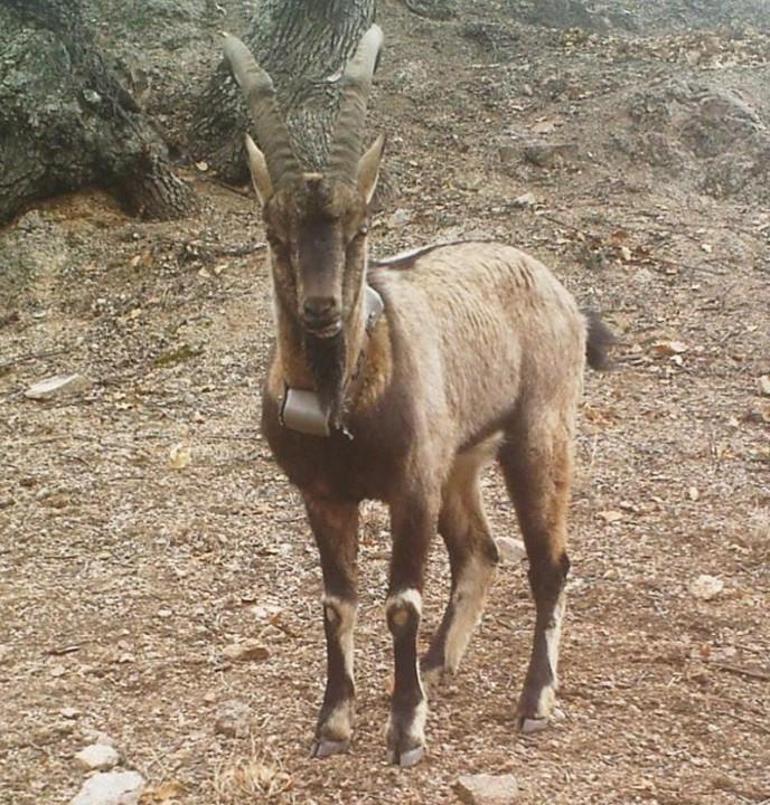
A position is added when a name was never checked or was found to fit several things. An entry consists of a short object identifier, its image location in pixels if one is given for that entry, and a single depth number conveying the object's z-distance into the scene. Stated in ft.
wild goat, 12.41
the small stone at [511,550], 19.02
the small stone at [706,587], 17.42
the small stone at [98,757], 13.84
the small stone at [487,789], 12.82
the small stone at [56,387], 25.20
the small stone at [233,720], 14.42
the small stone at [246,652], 16.19
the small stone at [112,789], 13.17
